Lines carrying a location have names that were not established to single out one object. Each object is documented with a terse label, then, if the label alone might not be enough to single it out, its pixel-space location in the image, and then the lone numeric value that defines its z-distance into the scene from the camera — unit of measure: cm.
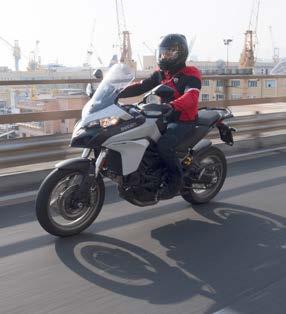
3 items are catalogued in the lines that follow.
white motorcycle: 456
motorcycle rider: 501
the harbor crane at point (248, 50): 5678
